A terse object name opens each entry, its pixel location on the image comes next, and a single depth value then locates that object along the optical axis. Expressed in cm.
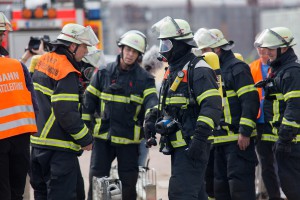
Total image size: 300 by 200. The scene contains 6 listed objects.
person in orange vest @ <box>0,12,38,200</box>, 1378
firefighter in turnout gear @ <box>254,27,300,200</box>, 1524
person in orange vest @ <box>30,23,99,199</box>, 1439
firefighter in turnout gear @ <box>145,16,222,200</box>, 1361
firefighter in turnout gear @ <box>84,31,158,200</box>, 1680
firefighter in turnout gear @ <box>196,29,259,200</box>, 1633
